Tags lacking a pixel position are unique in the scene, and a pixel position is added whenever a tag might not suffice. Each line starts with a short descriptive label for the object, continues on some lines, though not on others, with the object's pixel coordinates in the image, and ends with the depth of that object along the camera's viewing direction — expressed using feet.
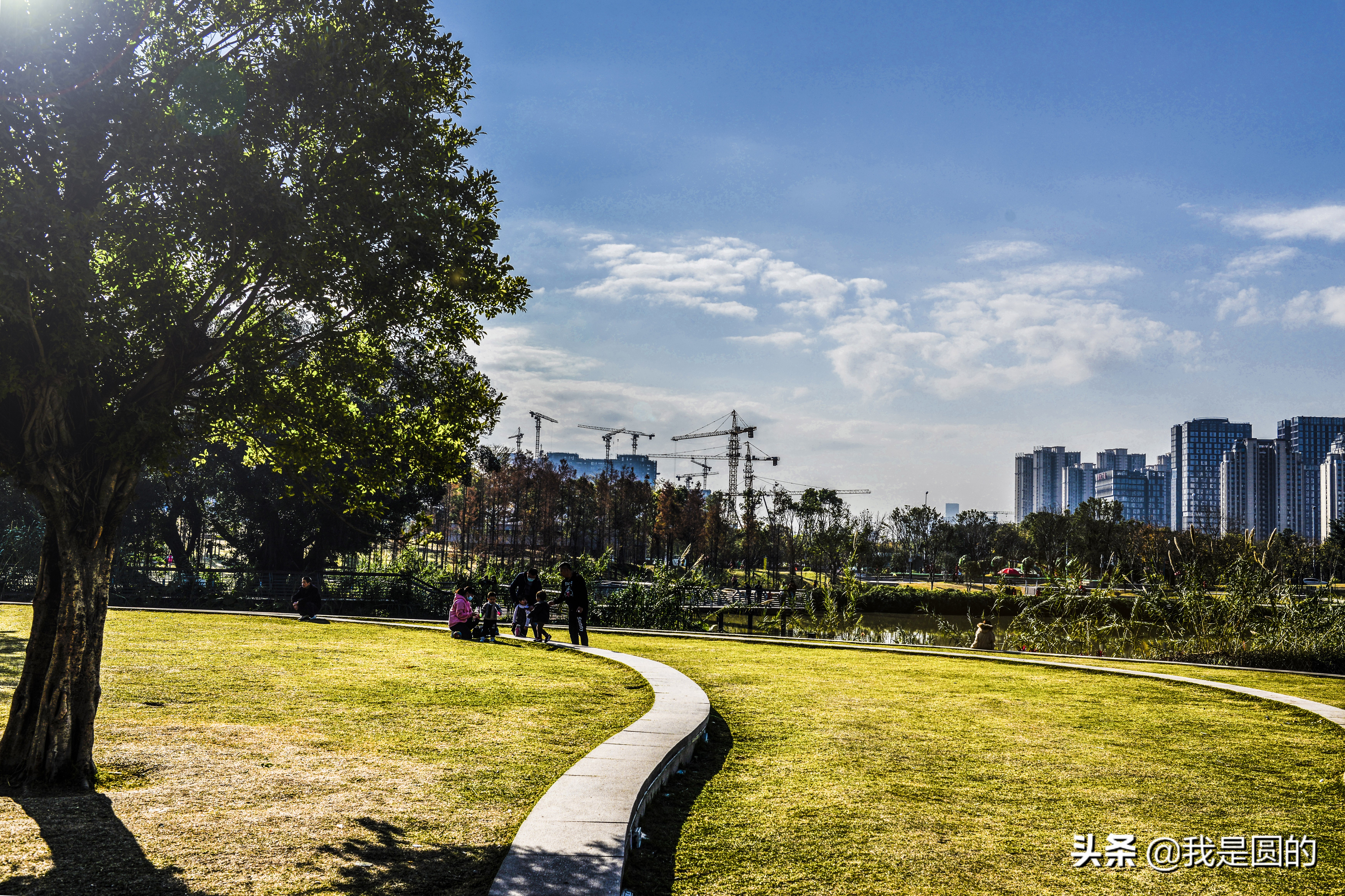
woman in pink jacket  59.57
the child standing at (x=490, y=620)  59.26
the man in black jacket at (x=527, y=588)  61.77
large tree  20.89
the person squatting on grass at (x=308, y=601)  73.92
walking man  53.88
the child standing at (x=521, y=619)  62.28
